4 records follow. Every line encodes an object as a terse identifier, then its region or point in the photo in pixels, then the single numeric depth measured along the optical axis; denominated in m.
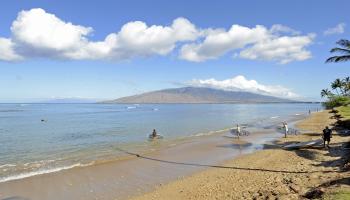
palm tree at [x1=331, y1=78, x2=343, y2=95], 104.47
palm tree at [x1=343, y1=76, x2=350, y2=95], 97.84
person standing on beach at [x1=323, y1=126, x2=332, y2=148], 25.08
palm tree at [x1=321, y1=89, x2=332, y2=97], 126.19
